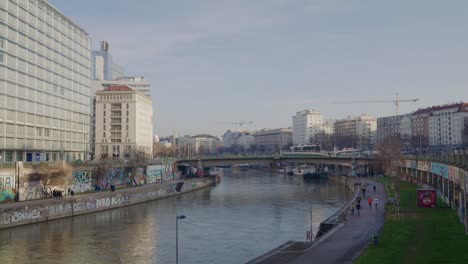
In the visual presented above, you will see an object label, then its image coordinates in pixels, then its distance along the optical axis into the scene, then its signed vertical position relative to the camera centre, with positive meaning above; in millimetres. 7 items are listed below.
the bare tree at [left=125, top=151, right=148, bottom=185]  107625 -3331
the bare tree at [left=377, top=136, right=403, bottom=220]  116556 -1900
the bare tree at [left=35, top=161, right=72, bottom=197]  75981 -3751
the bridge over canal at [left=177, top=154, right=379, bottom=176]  135625 -2627
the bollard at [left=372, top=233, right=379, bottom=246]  41250 -7430
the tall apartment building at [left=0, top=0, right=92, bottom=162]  85000 +13258
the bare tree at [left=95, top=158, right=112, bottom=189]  92750 -3843
